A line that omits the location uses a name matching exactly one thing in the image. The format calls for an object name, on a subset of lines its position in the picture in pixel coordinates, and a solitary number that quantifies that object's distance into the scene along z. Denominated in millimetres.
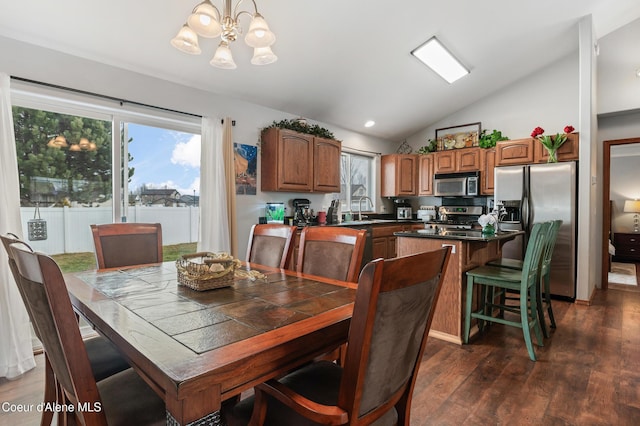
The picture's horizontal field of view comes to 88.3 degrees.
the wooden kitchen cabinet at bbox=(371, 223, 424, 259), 4993
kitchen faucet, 5502
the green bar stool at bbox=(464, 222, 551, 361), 2562
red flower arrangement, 4133
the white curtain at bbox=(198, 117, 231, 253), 3477
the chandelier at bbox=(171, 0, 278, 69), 1712
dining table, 787
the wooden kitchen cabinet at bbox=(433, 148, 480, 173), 5289
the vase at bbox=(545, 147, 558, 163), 4183
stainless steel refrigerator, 4008
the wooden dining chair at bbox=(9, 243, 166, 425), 856
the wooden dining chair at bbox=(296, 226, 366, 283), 1858
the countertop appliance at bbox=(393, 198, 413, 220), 6215
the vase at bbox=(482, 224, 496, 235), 3139
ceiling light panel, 3875
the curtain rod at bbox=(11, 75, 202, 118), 2495
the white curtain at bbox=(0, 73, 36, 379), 2258
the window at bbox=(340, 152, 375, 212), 5734
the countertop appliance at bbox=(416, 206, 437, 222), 5934
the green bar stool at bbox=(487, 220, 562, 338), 2932
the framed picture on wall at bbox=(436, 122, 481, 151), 5566
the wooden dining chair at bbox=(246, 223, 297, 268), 2176
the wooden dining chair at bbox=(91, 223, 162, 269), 2158
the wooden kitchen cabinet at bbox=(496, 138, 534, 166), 4492
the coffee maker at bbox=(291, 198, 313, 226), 4461
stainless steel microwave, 5270
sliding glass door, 2652
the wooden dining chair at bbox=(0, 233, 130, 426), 1436
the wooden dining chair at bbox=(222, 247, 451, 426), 827
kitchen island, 2850
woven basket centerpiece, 1481
